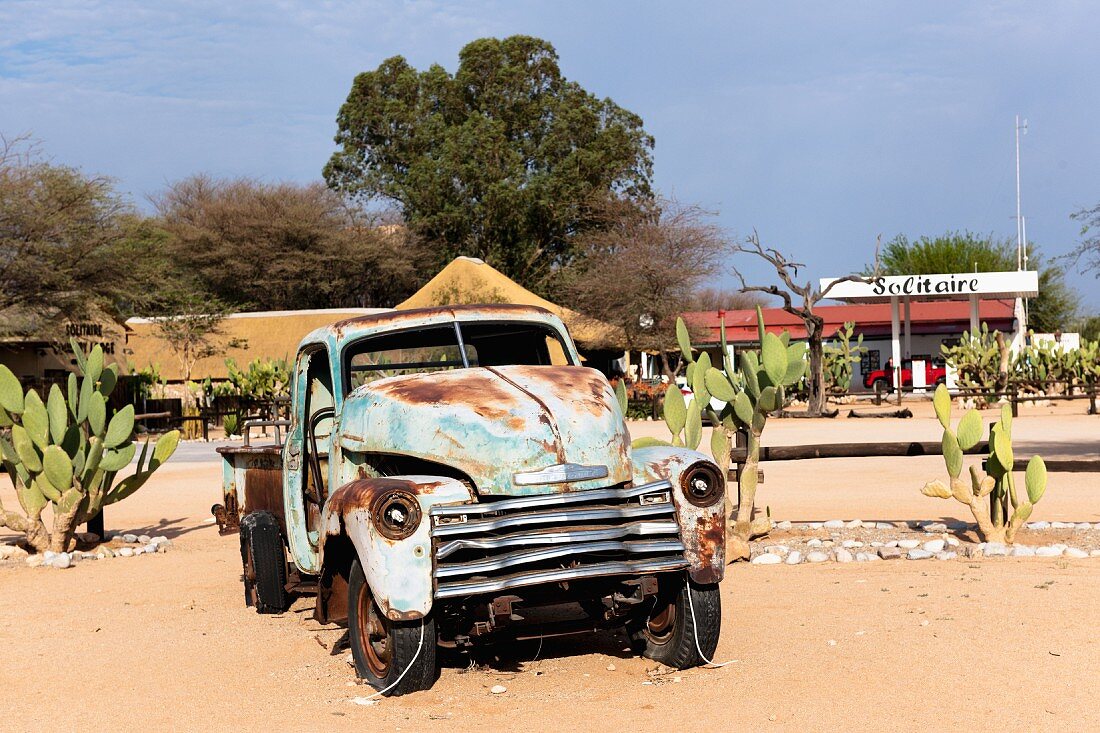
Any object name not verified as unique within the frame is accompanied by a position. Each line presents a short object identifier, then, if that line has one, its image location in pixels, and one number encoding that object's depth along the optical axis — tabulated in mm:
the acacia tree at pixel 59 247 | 33250
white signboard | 45688
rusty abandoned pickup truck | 5262
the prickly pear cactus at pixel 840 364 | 42719
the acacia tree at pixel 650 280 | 43562
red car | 47312
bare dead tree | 32938
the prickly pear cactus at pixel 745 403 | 9875
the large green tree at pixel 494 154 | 58531
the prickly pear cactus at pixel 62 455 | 10930
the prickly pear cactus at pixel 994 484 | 9727
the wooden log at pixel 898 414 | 31339
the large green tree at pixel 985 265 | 72062
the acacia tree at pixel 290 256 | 57312
